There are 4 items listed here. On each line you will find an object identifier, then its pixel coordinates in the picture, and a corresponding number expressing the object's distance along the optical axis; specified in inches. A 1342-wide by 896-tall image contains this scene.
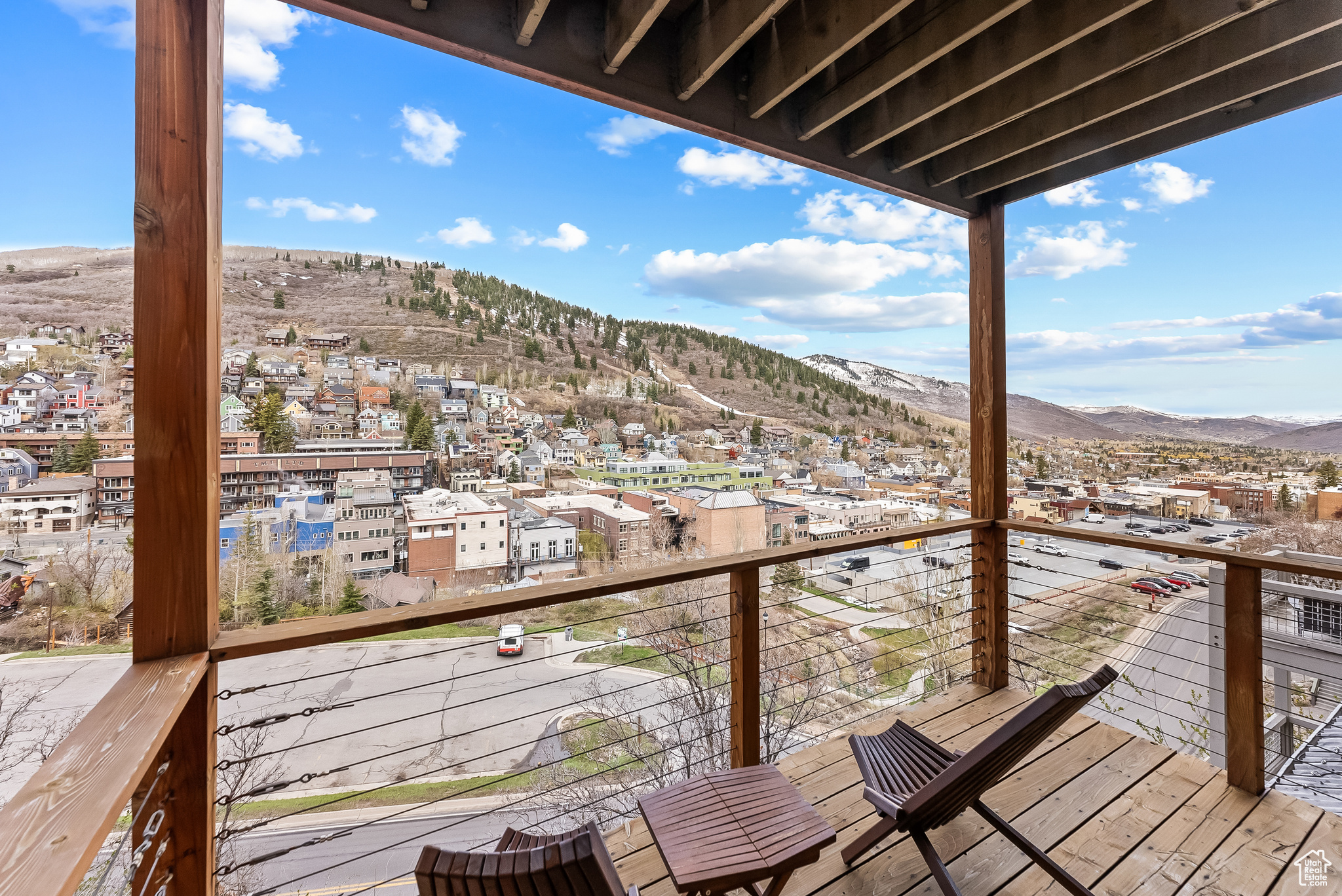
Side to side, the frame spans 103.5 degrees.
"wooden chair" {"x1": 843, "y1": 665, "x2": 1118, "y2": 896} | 54.7
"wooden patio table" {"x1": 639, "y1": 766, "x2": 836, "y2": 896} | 49.2
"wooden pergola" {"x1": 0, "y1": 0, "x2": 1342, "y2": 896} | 46.2
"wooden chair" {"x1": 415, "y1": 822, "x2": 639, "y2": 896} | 33.9
